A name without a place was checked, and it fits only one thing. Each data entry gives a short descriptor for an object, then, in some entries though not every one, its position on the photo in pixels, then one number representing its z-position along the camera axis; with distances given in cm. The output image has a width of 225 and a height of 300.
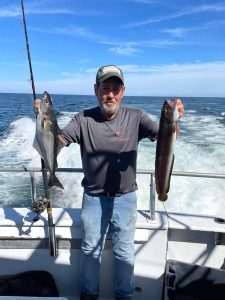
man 204
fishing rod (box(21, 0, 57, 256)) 218
